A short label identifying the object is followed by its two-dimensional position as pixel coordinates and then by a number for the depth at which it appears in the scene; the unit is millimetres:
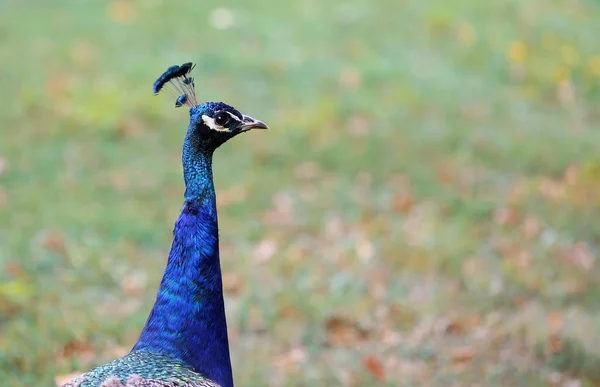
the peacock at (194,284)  5375
